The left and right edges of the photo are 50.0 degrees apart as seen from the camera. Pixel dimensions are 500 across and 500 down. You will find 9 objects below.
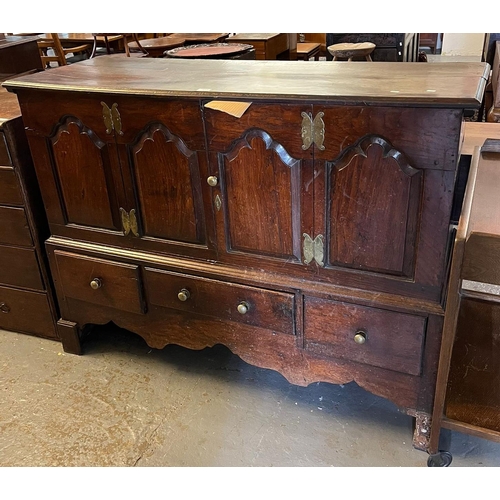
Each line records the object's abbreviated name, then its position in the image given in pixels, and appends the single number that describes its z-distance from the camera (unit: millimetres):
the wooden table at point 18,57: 2393
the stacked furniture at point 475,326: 1153
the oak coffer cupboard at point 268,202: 1287
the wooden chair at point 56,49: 3854
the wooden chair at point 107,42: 3815
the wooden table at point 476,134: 1481
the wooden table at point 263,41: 4211
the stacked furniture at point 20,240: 1766
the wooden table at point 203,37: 3941
